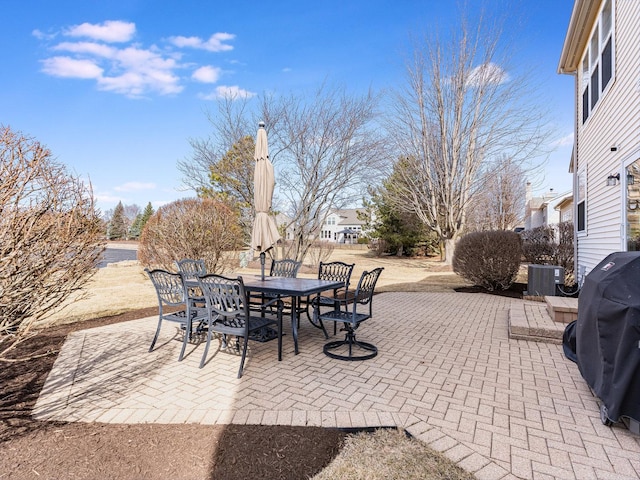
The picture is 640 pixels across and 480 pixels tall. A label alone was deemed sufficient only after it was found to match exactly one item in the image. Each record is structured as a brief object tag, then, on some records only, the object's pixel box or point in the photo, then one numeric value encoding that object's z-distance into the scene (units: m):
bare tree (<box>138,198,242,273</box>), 9.18
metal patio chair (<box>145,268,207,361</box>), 4.24
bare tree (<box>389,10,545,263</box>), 15.81
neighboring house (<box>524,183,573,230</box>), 27.87
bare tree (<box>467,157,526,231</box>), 23.75
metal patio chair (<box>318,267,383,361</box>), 4.28
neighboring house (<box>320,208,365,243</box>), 56.41
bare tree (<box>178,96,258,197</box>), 13.91
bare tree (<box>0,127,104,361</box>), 2.60
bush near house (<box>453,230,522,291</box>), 9.70
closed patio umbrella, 5.50
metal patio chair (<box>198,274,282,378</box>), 3.72
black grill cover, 2.46
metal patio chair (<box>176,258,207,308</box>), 5.93
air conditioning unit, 8.28
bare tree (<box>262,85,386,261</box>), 13.34
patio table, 4.26
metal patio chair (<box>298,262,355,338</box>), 5.47
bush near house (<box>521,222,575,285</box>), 10.66
